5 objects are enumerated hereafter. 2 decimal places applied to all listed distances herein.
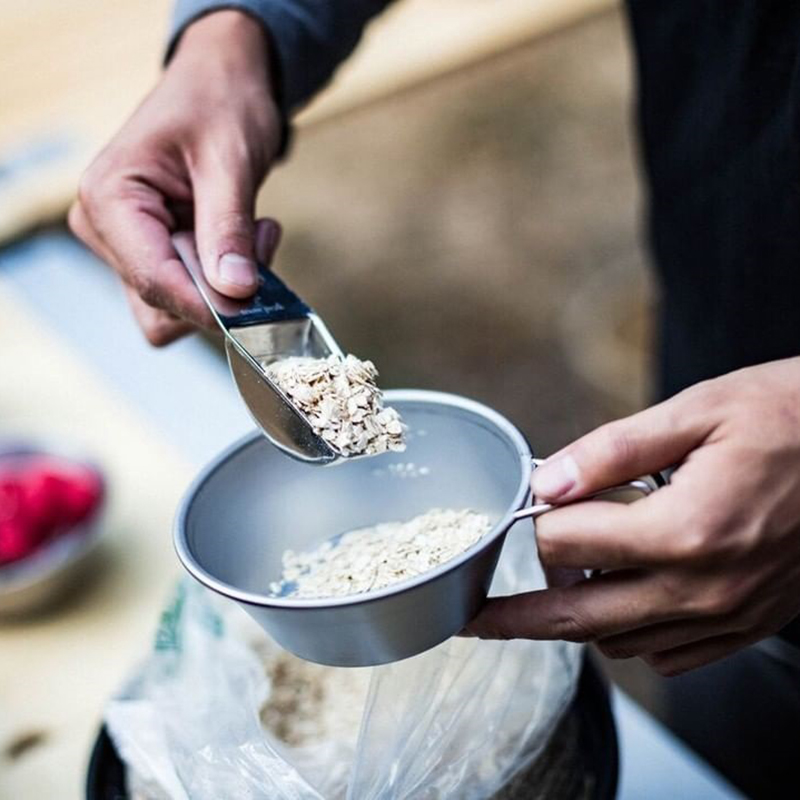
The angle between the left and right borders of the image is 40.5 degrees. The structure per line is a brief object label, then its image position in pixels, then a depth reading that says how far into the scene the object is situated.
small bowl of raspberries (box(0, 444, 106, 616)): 0.88
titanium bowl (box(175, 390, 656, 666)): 0.51
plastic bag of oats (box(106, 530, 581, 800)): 0.58
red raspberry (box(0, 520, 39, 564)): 0.88
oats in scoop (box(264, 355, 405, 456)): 0.57
